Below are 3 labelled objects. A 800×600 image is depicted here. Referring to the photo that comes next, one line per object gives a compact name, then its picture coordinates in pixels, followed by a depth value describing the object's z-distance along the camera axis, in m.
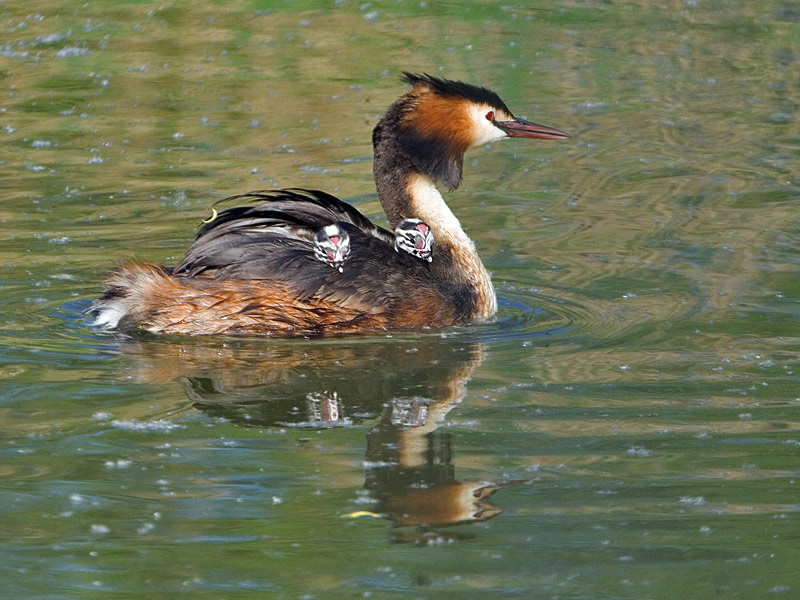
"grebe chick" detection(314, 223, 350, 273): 13.93
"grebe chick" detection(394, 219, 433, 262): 14.86
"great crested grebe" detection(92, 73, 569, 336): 13.99
